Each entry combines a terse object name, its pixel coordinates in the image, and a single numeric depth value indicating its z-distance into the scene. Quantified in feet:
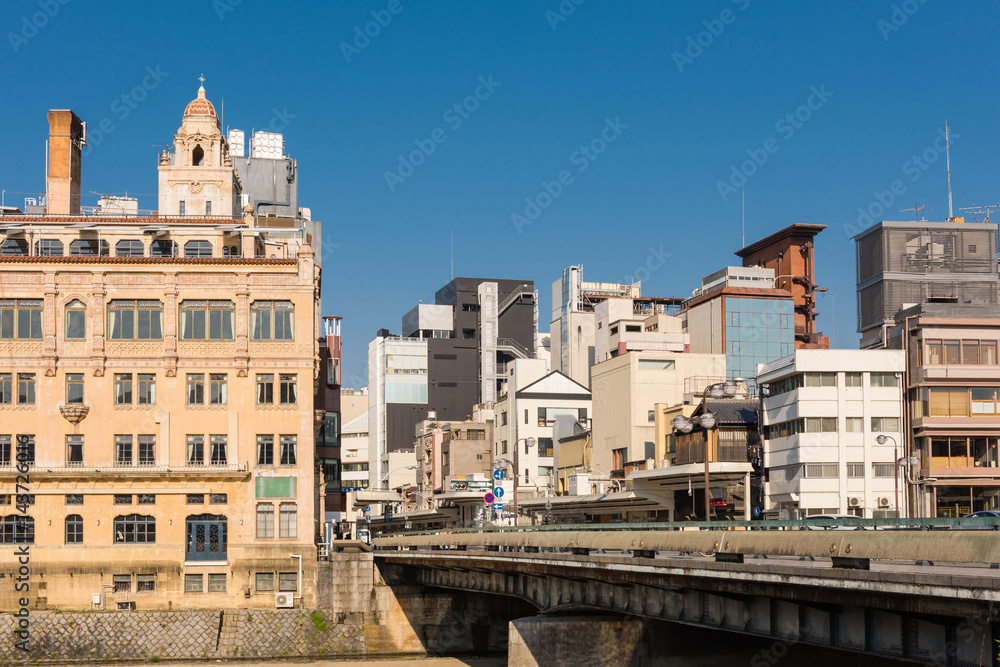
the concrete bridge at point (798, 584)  81.30
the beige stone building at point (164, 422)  263.70
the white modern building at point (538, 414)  474.90
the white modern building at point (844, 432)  262.06
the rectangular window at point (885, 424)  265.75
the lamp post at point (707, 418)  227.40
